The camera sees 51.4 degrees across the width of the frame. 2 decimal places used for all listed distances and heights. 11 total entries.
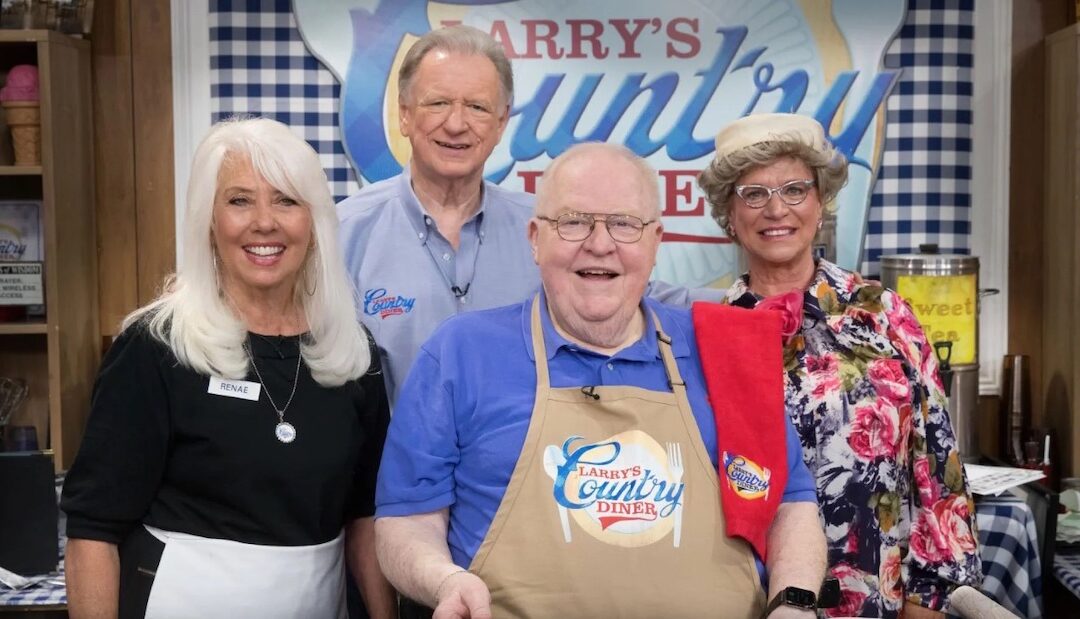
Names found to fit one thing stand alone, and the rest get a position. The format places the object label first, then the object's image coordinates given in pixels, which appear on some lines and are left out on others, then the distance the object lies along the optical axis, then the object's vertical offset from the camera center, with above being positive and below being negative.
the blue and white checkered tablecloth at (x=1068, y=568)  3.14 -0.83
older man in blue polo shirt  1.87 -0.30
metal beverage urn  3.80 -0.10
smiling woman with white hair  1.97 -0.26
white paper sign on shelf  3.85 +0.02
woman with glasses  2.24 -0.22
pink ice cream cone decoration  3.75 +0.59
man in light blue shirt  2.53 +0.15
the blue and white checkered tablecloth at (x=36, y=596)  2.95 -0.82
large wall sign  4.09 +0.77
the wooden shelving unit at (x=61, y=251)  3.77 +0.13
